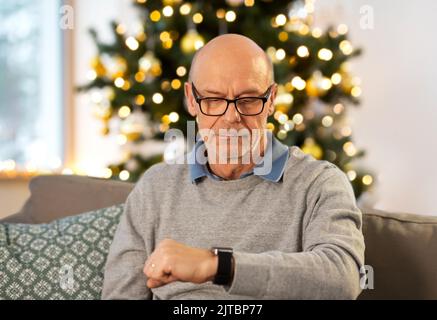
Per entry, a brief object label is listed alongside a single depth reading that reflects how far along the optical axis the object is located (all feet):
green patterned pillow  6.36
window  12.22
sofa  6.04
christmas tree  9.52
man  5.84
